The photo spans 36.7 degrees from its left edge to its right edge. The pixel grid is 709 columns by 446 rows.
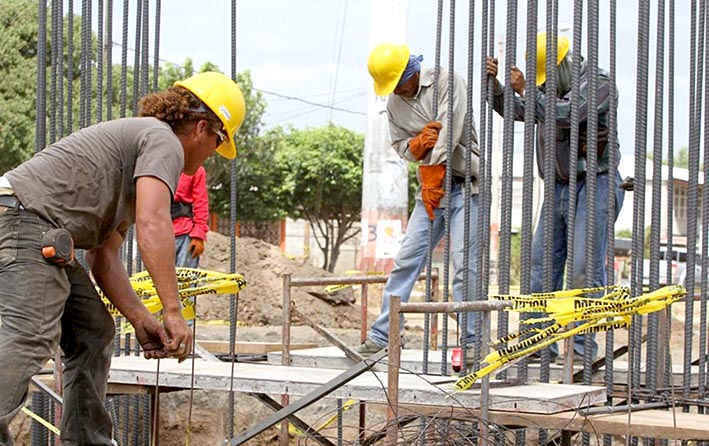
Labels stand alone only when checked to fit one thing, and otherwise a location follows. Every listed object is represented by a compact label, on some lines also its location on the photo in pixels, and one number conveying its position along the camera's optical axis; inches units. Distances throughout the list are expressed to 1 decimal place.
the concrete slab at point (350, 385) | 185.6
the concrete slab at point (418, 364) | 244.2
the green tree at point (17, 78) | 1015.6
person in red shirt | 356.5
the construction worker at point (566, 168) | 243.1
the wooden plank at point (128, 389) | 229.5
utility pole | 708.7
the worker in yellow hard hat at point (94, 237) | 163.2
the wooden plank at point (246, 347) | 315.6
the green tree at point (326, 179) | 1620.3
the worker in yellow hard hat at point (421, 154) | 255.9
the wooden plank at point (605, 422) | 175.2
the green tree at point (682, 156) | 3012.1
